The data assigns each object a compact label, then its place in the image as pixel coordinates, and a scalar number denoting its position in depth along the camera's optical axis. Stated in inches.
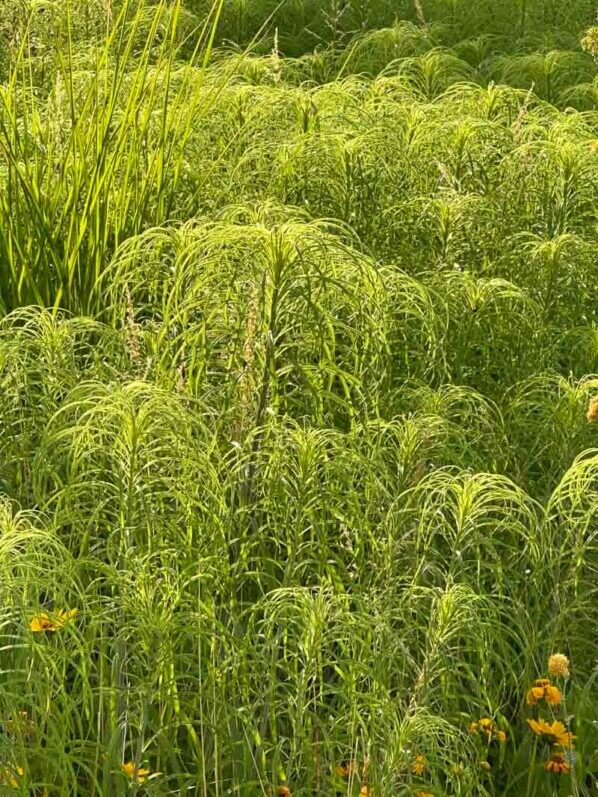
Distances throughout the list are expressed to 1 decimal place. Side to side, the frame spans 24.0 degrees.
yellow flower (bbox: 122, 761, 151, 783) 76.5
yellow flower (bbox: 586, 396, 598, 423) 90.8
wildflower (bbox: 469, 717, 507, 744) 85.4
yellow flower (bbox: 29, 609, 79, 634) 79.7
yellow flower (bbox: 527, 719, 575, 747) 88.7
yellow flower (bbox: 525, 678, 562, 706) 88.4
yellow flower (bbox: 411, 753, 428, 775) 81.4
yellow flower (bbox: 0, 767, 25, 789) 74.5
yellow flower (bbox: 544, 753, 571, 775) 87.9
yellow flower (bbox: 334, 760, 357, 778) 79.9
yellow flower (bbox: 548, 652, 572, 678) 80.4
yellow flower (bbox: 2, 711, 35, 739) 76.7
